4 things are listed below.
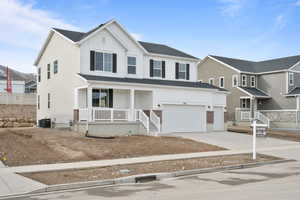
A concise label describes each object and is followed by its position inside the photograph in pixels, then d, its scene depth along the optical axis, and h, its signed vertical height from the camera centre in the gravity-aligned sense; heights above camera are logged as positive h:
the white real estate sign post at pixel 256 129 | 11.64 -1.16
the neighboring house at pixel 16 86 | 47.04 +3.51
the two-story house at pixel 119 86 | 17.60 +1.44
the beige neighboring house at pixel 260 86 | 29.07 +2.49
